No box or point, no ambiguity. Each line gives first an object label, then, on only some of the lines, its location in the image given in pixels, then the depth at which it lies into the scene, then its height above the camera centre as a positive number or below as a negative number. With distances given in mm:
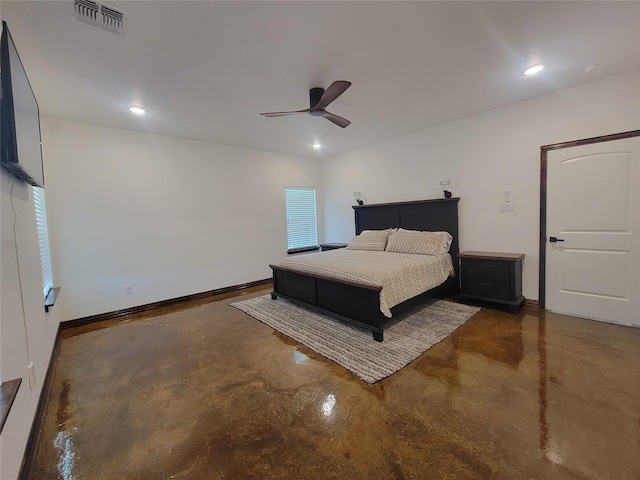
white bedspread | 2752 -547
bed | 2734 -641
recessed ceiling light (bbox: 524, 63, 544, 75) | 2508 +1407
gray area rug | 2301 -1186
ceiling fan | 2313 +1186
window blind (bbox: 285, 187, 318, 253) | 5719 +139
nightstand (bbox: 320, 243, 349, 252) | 5509 -455
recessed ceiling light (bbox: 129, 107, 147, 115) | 3067 +1441
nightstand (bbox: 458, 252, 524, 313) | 3234 -767
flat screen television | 1424 +732
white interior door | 2756 -203
